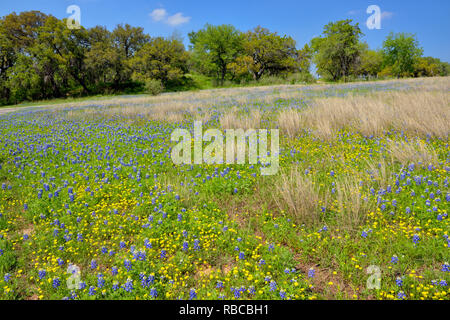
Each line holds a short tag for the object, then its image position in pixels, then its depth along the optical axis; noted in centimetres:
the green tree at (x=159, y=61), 5019
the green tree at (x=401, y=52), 6069
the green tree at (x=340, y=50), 4853
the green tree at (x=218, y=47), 5847
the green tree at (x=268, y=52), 5962
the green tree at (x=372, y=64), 7850
